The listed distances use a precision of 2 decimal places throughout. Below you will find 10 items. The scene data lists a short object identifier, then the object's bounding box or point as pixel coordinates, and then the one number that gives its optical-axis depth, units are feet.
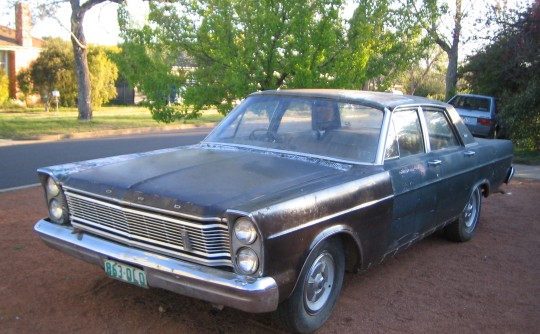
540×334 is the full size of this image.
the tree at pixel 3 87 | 82.79
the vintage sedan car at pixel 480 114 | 51.47
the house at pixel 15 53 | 91.71
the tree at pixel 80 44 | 61.72
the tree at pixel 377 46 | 24.04
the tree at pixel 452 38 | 60.73
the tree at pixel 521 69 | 43.68
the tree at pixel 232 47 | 23.02
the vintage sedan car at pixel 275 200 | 10.19
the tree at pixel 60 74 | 90.48
